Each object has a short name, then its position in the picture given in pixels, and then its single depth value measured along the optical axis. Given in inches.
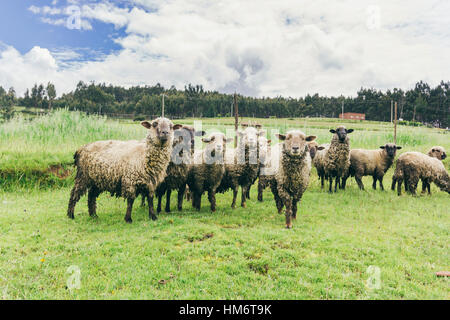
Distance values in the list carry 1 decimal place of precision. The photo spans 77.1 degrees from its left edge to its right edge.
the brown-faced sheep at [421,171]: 433.7
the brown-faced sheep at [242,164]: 352.8
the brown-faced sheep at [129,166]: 279.9
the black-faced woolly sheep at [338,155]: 452.4
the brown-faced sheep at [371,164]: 487.5
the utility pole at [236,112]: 604.9
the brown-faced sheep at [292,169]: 266.9
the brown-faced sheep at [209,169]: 329.1
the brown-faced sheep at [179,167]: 317.1
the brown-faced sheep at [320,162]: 488.7
